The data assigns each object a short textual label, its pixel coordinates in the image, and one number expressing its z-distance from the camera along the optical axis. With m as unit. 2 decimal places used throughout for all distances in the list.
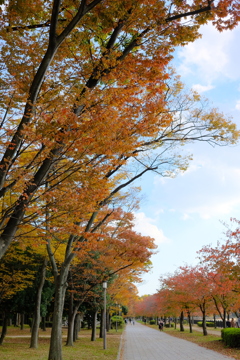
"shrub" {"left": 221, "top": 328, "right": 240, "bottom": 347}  14.14
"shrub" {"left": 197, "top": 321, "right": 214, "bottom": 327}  46.05
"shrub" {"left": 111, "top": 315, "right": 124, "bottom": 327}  43.05
